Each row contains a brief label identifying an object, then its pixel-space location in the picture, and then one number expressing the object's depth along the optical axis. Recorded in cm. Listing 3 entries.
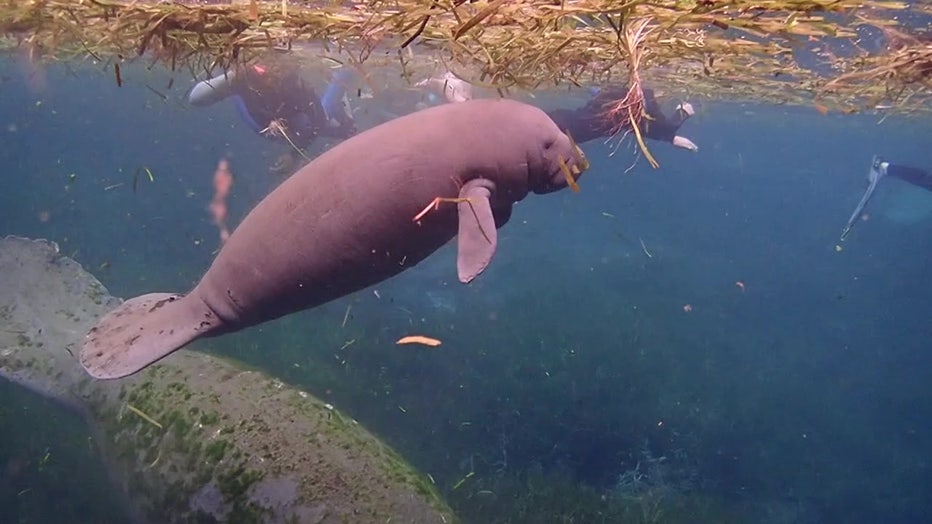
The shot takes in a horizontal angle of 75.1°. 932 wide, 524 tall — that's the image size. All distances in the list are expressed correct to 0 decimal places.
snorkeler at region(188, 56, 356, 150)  1132
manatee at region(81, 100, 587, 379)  454
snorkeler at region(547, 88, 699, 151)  999
